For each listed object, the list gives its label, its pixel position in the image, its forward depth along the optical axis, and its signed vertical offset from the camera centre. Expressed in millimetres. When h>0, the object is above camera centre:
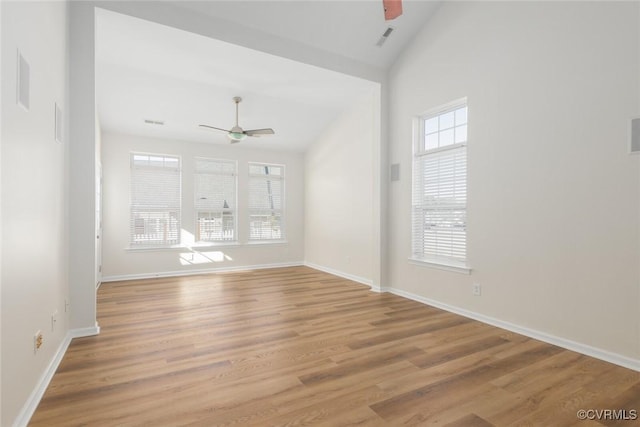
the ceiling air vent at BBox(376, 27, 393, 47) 4379 +2470
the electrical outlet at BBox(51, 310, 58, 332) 2469 -857
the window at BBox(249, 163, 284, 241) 7301 +250
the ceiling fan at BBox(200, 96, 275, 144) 4992 +1256
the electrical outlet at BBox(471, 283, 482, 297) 3688 -921
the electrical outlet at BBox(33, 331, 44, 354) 2017 -848
